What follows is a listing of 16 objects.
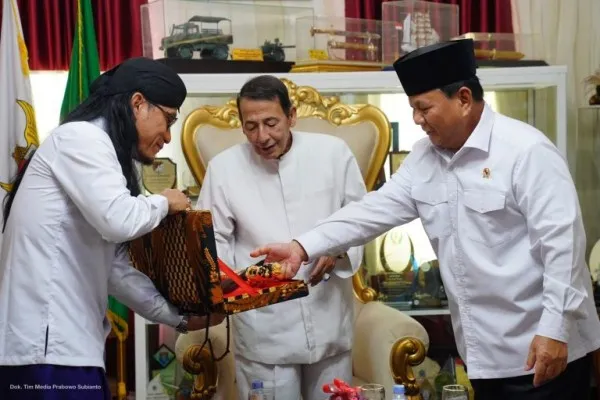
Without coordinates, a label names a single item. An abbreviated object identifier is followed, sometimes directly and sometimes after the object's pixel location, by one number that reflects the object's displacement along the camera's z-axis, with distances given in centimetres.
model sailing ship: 421
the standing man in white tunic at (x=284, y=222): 296
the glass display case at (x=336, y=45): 411
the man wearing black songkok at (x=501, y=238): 218
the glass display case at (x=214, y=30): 406
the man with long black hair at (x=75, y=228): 207
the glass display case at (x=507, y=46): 421
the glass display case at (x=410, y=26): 421
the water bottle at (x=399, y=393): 232
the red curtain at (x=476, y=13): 456
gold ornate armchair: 322
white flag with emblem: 408
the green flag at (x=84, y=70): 413
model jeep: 404
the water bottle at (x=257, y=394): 228
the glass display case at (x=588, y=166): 461
